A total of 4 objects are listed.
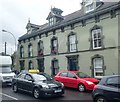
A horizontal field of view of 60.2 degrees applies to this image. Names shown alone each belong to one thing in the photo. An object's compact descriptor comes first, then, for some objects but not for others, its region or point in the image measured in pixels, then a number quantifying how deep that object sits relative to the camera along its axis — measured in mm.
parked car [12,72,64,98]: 6035
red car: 7392
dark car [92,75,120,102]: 4263
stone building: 9918
